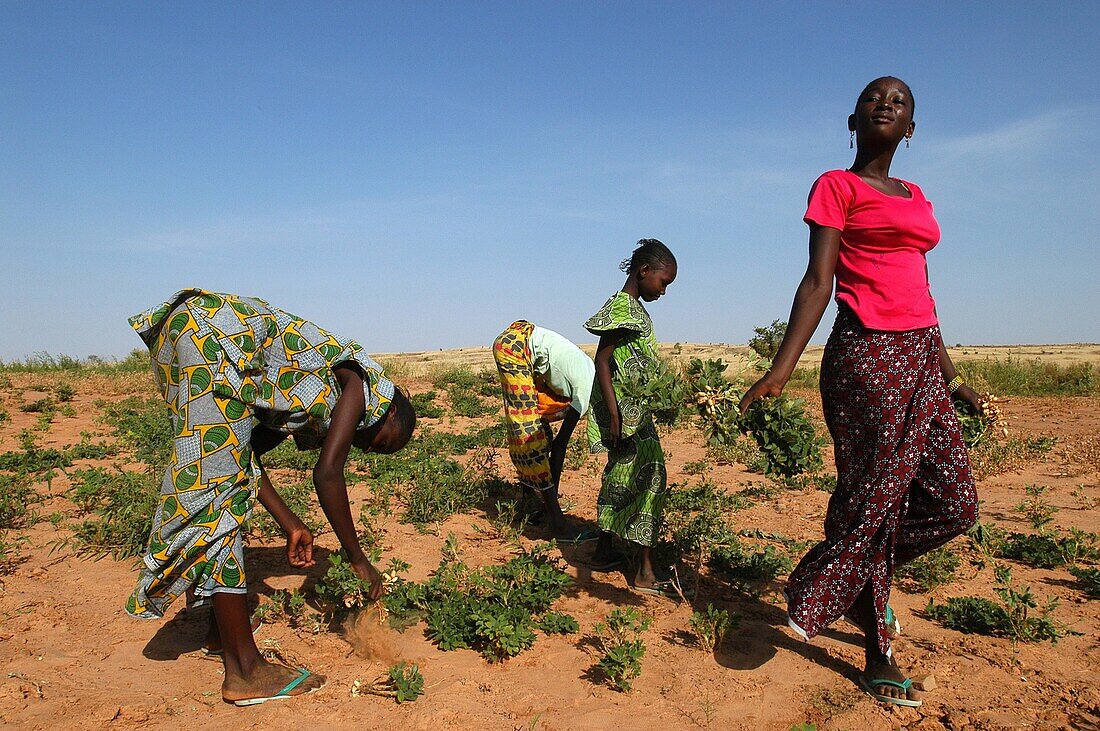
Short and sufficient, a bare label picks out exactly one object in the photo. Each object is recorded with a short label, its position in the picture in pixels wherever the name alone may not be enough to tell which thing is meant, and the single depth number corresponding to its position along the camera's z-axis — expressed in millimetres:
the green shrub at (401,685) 3117
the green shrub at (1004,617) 3658
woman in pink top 3088
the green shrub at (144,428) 6934
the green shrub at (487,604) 3565
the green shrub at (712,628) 3617
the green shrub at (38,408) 9117
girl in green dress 4418
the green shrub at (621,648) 3273
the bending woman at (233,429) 2979
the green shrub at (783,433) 3523
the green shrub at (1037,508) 5367
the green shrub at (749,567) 4523
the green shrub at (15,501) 5230
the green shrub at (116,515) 4820
